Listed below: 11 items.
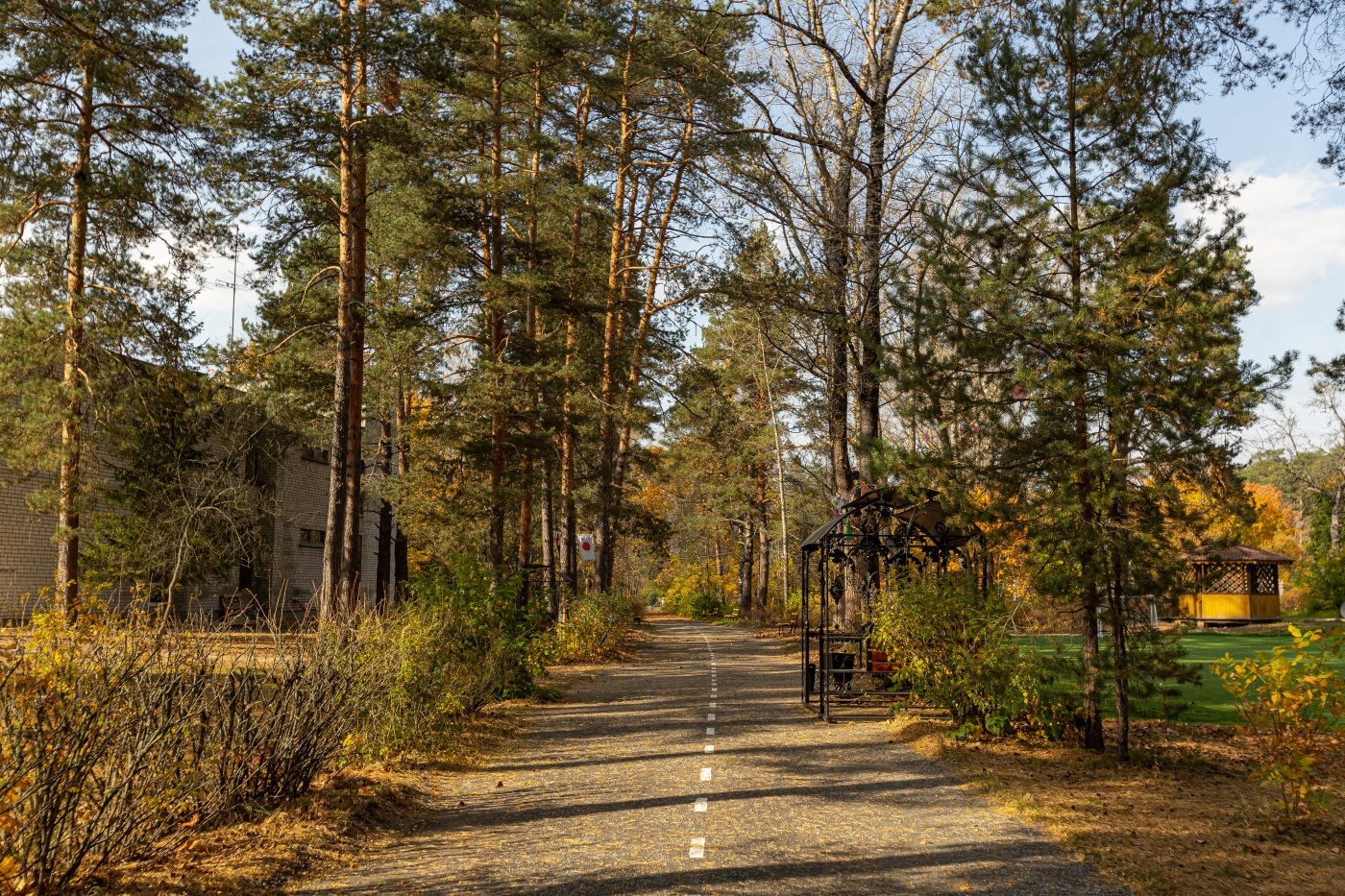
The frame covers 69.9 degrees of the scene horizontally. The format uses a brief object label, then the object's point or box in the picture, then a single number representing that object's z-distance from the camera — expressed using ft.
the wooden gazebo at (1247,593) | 111.75
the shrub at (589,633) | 72.38
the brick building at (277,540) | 79.36
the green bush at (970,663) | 32.94
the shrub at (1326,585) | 116.78
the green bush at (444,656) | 31.99
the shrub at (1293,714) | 22.09
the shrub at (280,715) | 21.40
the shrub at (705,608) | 186.19
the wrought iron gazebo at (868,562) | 43.24
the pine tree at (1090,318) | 28.78
